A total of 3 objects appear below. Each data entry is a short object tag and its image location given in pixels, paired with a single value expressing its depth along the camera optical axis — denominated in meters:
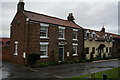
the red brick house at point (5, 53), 16.19
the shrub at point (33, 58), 11.75
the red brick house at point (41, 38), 12.30
